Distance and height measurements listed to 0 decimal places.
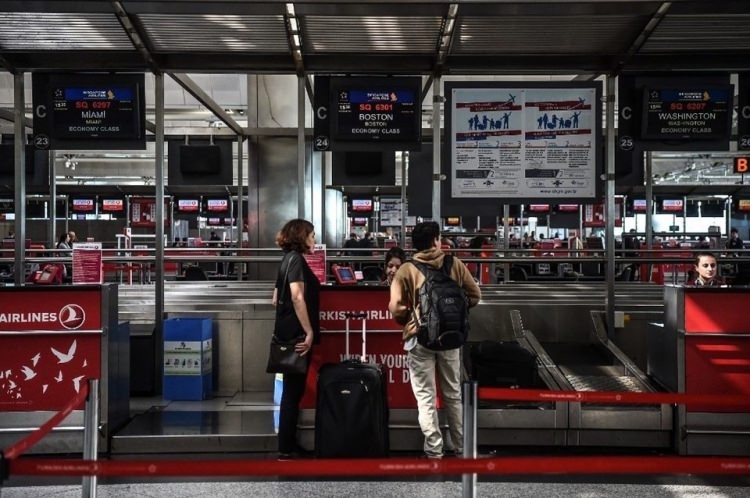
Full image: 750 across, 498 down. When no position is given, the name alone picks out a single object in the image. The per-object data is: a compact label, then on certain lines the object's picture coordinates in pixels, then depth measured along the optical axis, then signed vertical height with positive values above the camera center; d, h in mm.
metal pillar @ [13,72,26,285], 6922 +603
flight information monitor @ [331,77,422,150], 7113 +1266
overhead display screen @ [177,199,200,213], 26844 +1305
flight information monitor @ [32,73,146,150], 7117 +1279
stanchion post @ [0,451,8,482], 2760 -847
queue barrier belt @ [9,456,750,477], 2854 -877
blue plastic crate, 6934 -1090
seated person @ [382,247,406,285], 7160 -174
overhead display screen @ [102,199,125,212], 26344 +1289
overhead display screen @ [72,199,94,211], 26641 +1286
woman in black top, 5207 -483
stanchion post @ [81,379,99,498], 3607 -875
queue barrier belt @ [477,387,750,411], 3518 -752
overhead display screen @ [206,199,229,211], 26766 +1338
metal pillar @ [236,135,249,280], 11649 +626
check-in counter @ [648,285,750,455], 5617 -907
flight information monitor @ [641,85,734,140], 7160 +1253
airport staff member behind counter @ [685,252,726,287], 6656 -237
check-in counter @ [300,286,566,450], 5766 -1118
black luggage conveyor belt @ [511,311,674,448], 5781 -1262
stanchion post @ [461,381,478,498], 3564 -850
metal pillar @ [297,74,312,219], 7023 +906
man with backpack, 4918 -502
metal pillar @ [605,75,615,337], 6984 +367
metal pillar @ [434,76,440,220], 6945 +889
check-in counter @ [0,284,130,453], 5586 -868
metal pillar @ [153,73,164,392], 7105 +88
